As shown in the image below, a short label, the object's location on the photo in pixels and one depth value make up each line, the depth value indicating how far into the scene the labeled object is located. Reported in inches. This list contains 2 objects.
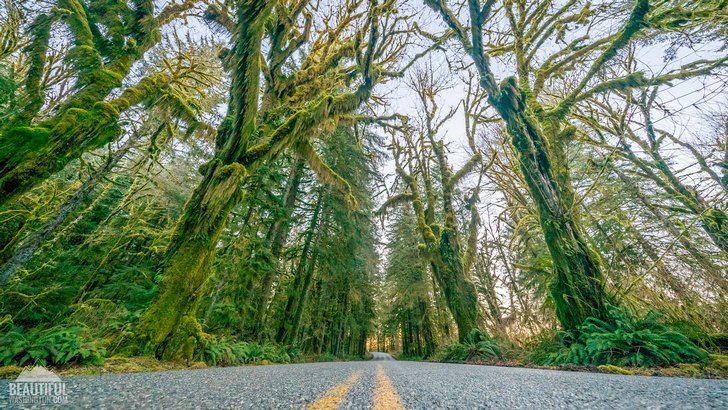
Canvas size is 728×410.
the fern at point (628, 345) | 156.1
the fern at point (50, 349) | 123.6
